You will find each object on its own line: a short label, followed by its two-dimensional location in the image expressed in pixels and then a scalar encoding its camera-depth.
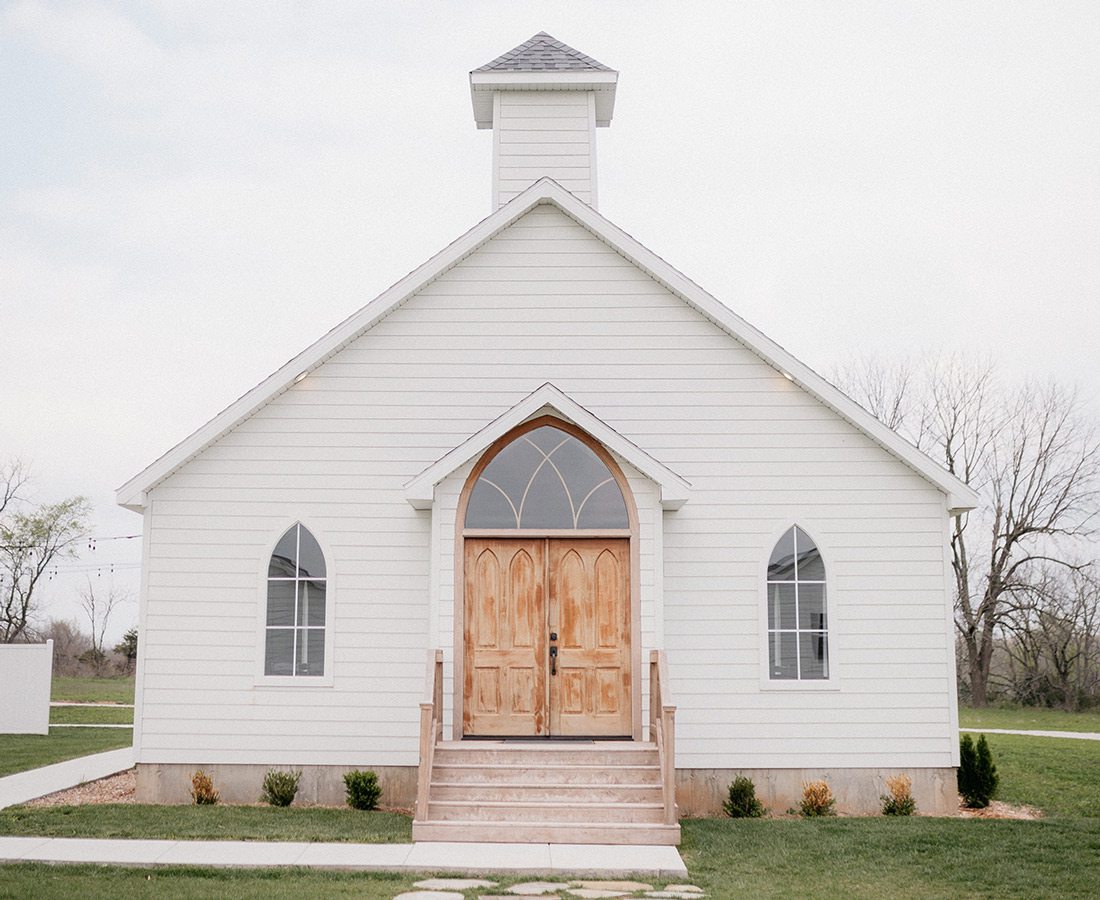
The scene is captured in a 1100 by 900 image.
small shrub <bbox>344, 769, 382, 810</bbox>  13.06
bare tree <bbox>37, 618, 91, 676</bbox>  48.56
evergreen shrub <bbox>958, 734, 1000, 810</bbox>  13.80
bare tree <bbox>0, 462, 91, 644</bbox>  44.72
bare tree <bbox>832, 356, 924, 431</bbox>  39.97
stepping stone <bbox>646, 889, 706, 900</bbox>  8.81
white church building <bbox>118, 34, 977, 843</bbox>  13.19
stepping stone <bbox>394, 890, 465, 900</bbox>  8.64
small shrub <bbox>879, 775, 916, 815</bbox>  13.20
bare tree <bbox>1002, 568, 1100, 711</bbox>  34.31
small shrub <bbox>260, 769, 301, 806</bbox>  13.17
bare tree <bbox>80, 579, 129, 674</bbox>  57.85
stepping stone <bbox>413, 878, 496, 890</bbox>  8.99
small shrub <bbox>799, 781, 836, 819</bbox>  13.16
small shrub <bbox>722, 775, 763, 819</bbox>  13.18
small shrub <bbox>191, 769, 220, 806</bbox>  13.27
